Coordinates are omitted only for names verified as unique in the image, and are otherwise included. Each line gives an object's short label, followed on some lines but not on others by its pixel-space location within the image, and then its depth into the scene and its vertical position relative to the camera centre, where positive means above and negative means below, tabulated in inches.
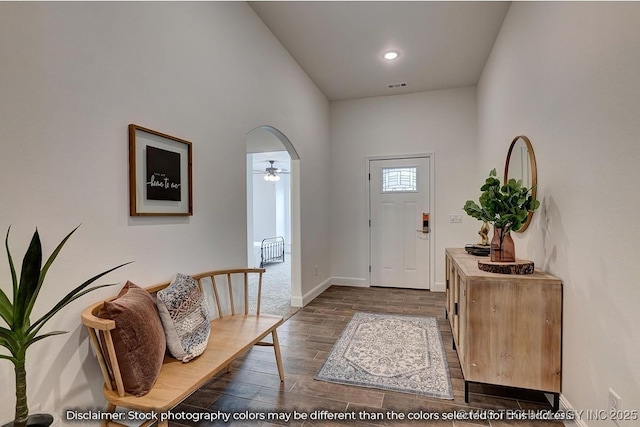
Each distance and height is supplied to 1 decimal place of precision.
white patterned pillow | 66.4 -22.8
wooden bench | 52.3 -30.3
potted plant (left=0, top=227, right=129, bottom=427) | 41.6 -13.3
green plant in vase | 81.4 +0.5
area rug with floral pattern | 87.8 -46.7
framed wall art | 68.8 +9.4
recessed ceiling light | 142.6 +71.8
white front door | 190.5 -5.9
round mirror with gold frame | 89.3 +15.0
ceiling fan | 315.3 +40.2
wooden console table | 73.2 -28.1
